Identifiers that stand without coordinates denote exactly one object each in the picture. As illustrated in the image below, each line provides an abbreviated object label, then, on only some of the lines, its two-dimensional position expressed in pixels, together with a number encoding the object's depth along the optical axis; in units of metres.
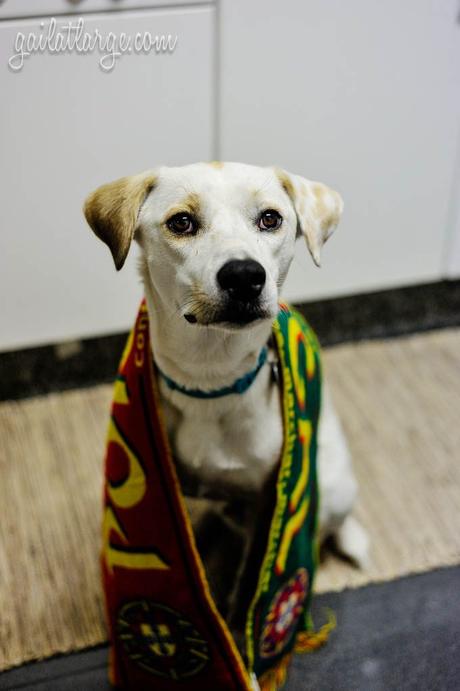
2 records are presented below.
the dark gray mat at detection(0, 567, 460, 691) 1.38
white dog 1.08
